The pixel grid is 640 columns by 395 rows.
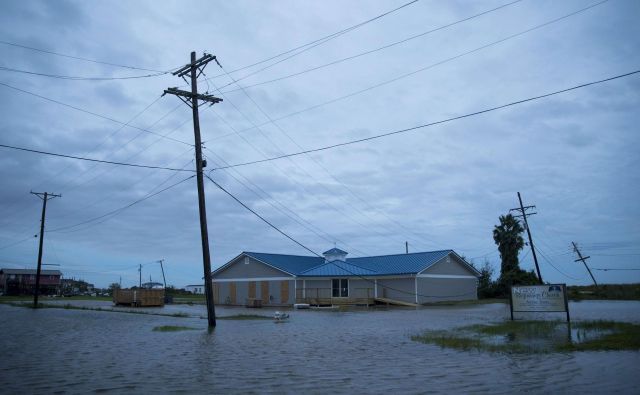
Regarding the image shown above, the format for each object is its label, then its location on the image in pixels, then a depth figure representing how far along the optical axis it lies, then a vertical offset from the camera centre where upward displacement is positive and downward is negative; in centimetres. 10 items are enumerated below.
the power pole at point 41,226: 4828 +665
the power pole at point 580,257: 7061 +421
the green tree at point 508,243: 5669 +508
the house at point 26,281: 9706 +335
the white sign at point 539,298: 2150 -41
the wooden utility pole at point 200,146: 2305 +690
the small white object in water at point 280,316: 2845 -132
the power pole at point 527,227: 4900 +607
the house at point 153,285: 7299 +138
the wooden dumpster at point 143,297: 4781 -22
